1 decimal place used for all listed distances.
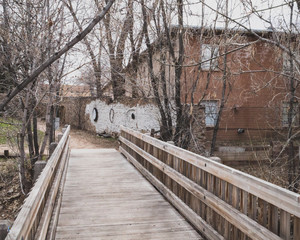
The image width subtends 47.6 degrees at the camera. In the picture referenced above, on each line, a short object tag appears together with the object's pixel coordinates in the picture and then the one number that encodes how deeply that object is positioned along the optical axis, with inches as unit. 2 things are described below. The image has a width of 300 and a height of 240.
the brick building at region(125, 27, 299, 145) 639.1
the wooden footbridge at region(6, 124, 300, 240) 111.4
